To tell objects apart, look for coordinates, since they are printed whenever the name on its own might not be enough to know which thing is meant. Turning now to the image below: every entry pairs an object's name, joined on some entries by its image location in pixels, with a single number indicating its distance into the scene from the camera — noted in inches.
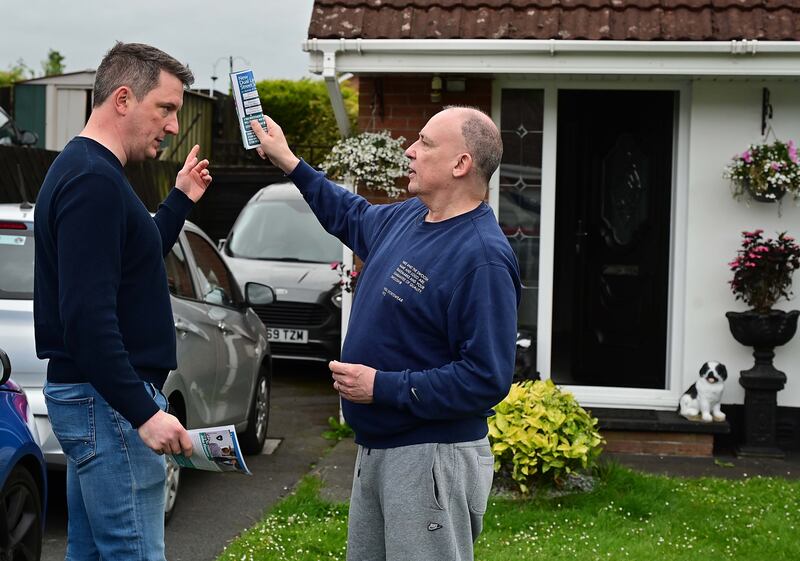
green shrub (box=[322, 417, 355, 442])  352.8
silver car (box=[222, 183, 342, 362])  456.4
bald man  133.3
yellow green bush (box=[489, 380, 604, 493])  265.1
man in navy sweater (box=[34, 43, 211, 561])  118.8
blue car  171.8
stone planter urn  328.2
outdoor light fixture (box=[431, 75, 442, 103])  331.6
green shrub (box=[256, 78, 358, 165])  965.8
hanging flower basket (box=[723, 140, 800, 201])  321.4
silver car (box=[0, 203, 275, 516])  233.3
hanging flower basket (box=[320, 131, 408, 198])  331.9
